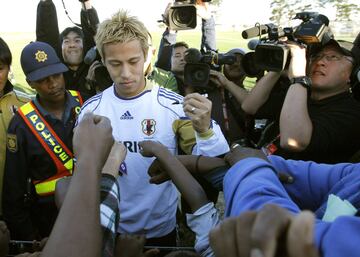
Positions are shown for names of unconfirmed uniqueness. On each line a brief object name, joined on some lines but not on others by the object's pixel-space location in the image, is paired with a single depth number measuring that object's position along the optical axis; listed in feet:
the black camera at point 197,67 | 8.05
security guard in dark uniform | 7.70
